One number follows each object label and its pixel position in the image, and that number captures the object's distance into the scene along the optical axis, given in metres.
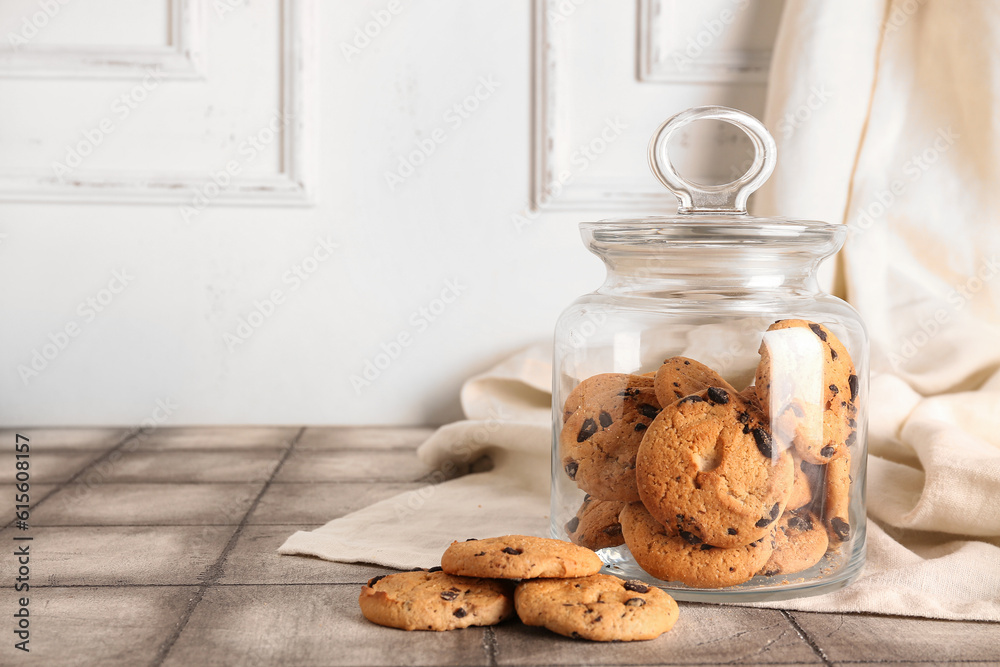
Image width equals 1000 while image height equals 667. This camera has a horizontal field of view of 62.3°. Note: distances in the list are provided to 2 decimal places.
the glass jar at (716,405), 0.59
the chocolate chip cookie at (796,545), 0.62
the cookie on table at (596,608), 0.55
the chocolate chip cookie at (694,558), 0.60
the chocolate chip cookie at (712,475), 0.58
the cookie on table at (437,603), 0.58
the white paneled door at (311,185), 1.39
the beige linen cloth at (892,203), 1.06
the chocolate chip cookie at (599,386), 0.67
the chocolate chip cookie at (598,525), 0.66
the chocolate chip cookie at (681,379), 0.62
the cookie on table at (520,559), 0.57
